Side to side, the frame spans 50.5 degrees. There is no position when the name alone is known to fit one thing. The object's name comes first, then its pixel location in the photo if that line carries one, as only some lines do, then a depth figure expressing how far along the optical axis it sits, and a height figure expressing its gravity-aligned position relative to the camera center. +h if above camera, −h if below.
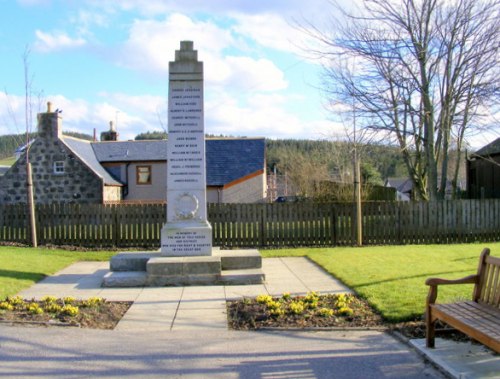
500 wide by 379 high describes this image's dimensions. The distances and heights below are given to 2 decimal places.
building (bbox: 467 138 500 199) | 26.16 +1.66
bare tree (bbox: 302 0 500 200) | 17.84 +4.06
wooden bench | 5.10 -1.07
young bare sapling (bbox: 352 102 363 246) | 16.33 -0.13
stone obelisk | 11.16 +1.22
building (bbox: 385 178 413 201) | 61.27 +3.20
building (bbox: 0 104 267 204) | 29.45 +2.62
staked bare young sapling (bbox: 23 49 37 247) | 16.56 +0.08
